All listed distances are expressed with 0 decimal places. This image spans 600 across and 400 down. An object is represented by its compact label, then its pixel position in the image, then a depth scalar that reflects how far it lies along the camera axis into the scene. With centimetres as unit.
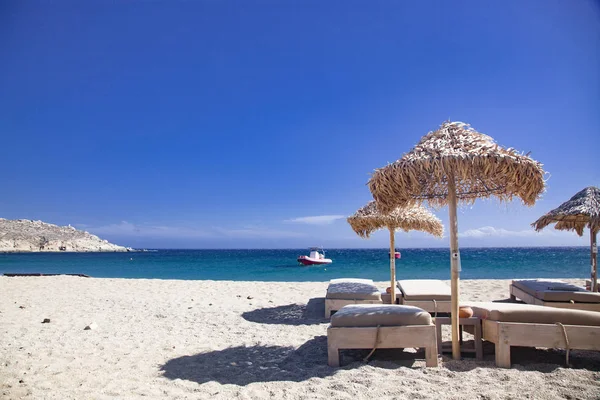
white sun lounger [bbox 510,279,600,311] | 539
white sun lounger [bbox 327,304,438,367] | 337
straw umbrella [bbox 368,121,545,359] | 331
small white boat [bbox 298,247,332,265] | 3168
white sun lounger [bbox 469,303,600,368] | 324
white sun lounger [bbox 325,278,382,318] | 567
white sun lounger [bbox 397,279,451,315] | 556
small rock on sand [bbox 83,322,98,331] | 520
